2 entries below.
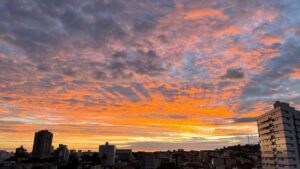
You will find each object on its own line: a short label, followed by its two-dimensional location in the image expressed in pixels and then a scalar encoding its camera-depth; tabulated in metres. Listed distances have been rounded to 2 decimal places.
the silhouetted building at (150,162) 162.09
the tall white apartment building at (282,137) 83.32
